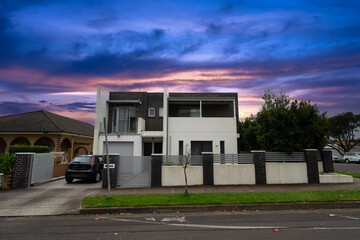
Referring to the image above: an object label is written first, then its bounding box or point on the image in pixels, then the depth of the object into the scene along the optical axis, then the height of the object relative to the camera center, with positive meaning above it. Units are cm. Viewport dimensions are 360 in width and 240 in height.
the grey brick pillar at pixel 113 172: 1079 -100
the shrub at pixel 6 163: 1079 -53
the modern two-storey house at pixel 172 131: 1683 +169
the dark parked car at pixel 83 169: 1213 -95
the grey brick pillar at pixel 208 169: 1126 -89
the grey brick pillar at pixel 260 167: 1134 -79
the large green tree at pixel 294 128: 1171 +136
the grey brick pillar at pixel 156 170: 1105 -92
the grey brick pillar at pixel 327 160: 1216 -46
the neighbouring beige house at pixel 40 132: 1889 +179
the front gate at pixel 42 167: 1157 -84
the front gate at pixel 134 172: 1104 -103
